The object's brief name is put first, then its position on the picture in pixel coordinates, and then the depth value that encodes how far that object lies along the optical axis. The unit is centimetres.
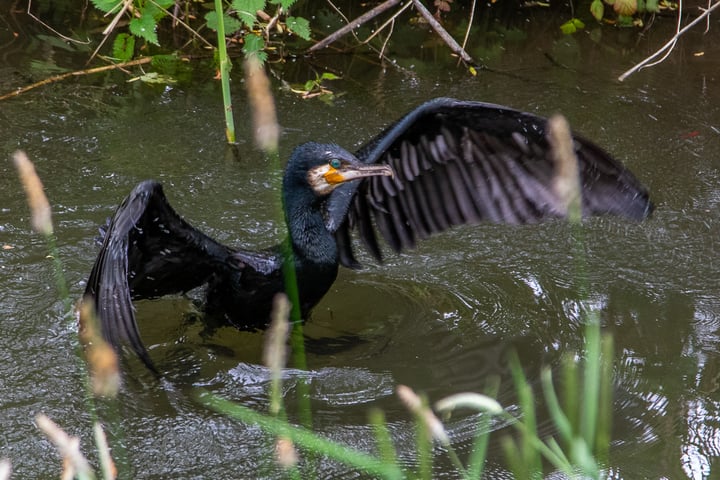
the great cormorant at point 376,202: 718
